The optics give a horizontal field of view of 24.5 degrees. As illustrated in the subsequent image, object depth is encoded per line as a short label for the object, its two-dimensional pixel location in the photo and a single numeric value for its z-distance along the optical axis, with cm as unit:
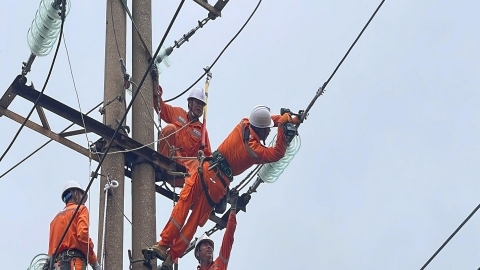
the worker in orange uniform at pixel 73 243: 994
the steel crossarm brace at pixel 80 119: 1035
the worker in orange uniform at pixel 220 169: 1068
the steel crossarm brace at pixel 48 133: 1049
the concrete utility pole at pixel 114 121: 988
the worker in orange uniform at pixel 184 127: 1191
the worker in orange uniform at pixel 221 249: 1119
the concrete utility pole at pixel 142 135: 1009
